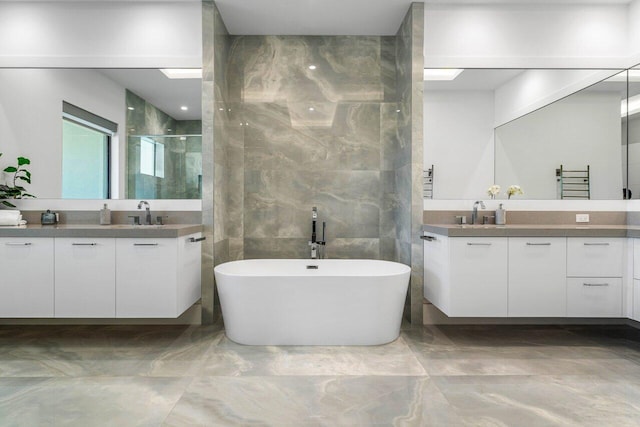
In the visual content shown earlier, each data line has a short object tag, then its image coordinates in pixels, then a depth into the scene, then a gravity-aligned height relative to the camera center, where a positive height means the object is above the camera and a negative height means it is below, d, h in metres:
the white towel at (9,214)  2.95 -0.04
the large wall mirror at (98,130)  3.34 +0.72
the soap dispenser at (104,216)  3.25 -0.06
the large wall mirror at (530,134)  3.38 +0.74
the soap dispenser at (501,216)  3.32 -0.03
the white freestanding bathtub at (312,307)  2.74 -0.73
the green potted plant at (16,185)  3.23 +0.21
